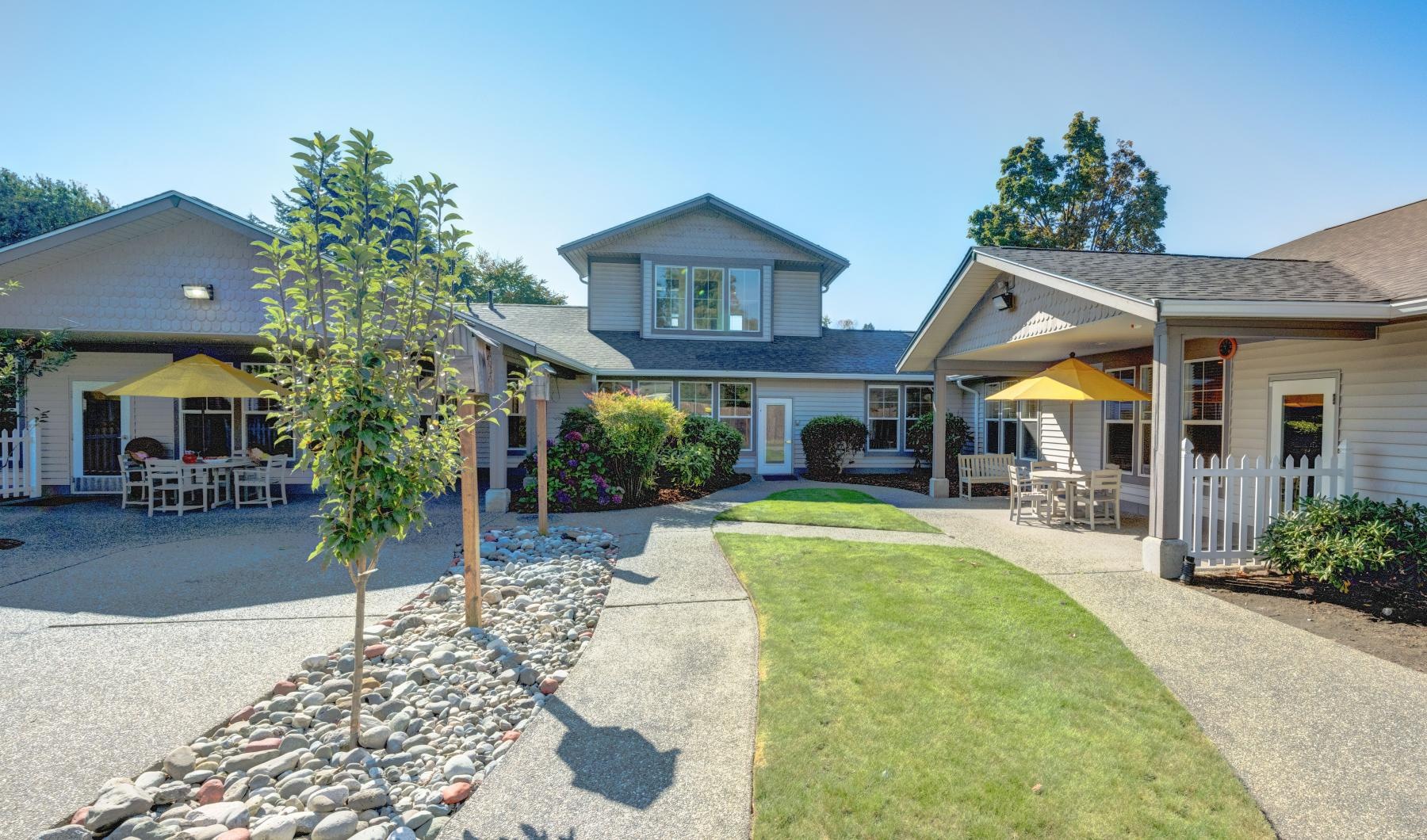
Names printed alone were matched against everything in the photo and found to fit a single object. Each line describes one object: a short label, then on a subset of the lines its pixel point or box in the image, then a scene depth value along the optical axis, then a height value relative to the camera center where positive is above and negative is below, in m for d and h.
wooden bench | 11.34 -1.31
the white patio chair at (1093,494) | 8.50 -1.34
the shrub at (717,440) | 13.06 -0.78
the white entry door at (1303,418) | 7.11 -0.13
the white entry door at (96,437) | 11.50 -0.67
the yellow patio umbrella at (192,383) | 9.17 +0.36
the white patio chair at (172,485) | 9.55 -1.33
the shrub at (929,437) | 15.00 -0.81
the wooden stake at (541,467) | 8.01 -0.85
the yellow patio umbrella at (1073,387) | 8.62 +0.31
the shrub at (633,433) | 10.57 -0.52
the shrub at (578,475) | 10.16 -1.23
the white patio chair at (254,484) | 10.25 -1.43
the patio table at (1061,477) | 8.54 -1.04
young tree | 2.75 +0.37
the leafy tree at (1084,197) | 23.97 +8.80
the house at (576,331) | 9.88 +1.65
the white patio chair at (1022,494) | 8.86 -1.35
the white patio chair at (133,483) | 9.96 -1.41
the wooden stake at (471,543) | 4.62 -1.10
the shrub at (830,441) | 14.94 -0.91
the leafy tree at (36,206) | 25.02 +9.00
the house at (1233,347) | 6.00 +0.80
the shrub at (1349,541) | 5.23 -1.26
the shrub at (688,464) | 11.74 -1.20
